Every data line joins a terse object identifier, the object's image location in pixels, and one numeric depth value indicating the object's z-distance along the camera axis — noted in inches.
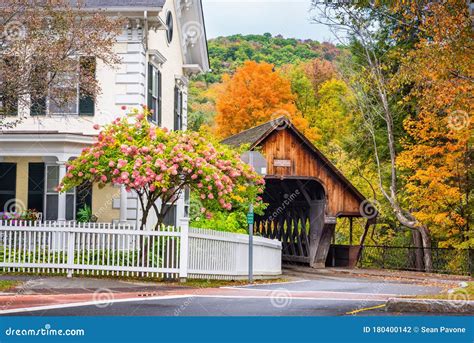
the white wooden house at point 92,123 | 956.6
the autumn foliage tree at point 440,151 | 867.4
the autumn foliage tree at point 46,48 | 749.9
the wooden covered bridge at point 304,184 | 1309.1
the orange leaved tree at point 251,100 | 2180.1
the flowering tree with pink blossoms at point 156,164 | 757.9
